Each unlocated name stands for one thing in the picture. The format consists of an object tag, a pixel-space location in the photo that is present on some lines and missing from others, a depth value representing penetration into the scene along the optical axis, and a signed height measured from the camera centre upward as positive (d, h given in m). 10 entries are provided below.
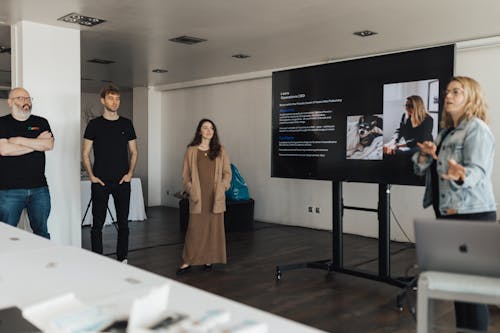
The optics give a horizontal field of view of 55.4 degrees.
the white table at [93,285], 1.22 -0.42
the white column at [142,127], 9.88 +0.42
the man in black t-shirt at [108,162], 4.33 -0.14
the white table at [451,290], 1.82 -0.55
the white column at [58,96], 4.88 +0.53
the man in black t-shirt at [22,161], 3.78 -0.12
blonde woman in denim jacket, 2.25 -0.06
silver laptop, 1.73 -0.36
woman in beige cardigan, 4.51 -0.41
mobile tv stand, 4.10 -0.93
